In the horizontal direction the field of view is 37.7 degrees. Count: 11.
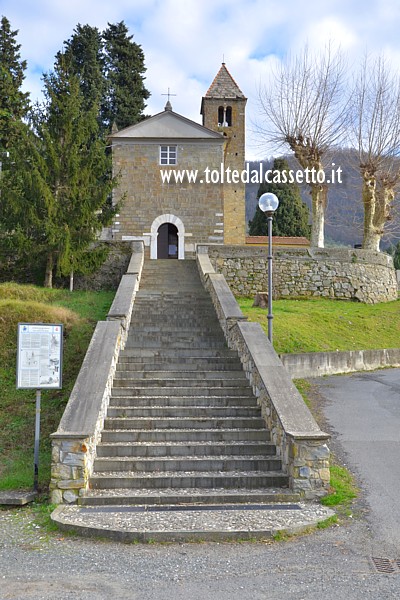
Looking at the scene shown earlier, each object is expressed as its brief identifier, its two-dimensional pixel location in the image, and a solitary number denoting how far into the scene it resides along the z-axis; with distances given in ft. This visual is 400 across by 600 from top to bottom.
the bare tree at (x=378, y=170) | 85.87
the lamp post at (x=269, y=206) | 39.06
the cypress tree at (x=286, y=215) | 144.66
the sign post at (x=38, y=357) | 25.38
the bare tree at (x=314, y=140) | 84.23
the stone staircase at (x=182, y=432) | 24.06
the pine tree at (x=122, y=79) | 132.67
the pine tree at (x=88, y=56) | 133.80
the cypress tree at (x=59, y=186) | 61.26
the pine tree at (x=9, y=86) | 91.71
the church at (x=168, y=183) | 85.87
